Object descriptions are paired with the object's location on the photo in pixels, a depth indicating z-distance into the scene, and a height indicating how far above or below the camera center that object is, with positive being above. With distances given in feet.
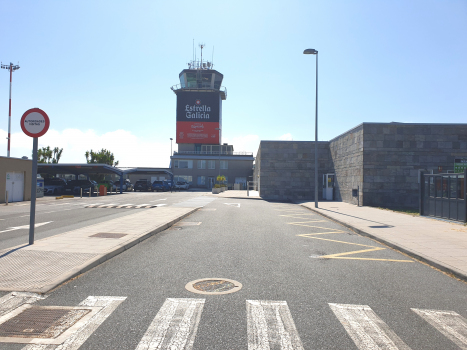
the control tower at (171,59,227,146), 264.11 +51.82
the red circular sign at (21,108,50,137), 26.84 +4.18
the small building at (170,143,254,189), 239.91 +9.38
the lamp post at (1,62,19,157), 146.61 +43.63
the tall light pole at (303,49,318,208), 71.36 +15.13
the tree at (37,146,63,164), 221.66 +15.40
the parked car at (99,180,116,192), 151.89 -1.63
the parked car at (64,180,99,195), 133.90 -2.11
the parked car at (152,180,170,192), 175.22 -1.75
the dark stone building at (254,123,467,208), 76.07 +6.18
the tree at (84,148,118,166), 232.32 +15.14
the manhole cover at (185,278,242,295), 17.49 -5.03
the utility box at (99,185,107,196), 128.36 -2.96
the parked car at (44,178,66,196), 136.26 -1.95
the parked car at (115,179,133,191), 176.55 -1.63
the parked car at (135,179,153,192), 176.96 -1.46
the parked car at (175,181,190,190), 199.02 -1.30
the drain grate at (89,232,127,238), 32.18 -4.67
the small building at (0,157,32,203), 83.05 +0.29
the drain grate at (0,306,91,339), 12.62 -5.12
